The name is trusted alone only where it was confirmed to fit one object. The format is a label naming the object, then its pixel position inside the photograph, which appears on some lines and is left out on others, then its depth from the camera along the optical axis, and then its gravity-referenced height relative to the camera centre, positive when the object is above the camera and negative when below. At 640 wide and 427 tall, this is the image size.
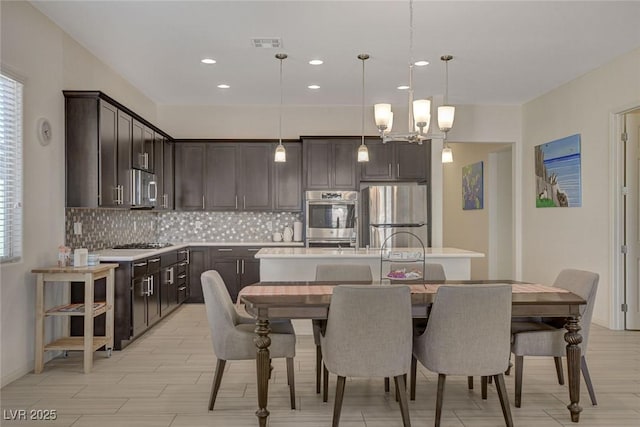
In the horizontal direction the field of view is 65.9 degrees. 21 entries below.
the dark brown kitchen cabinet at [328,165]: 6.73 +0.66
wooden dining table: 2.75 -0.55
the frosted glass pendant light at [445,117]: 3.51 +0.68
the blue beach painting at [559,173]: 5.74 +0.49
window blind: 3.48 +0.33
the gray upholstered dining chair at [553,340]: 3.04 -0.79
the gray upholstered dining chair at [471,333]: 2.64 -0.66
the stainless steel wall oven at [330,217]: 6.62 -0.05
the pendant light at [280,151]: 4.86 +0.67
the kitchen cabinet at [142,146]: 5.20 +0.75
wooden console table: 3.68 -0.73
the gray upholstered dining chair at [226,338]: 2.97 -0.75
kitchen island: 4.70 -0.47
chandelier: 3.39 +0.67
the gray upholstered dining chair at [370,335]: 2.59 -0.65
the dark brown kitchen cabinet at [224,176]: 6.89 +0.53
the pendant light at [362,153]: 4.96 +0.62
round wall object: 3.86 +0.66
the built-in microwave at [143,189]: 5.16 +0.27
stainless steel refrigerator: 6.35 -0.01
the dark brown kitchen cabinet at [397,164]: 6.74 +0.67
